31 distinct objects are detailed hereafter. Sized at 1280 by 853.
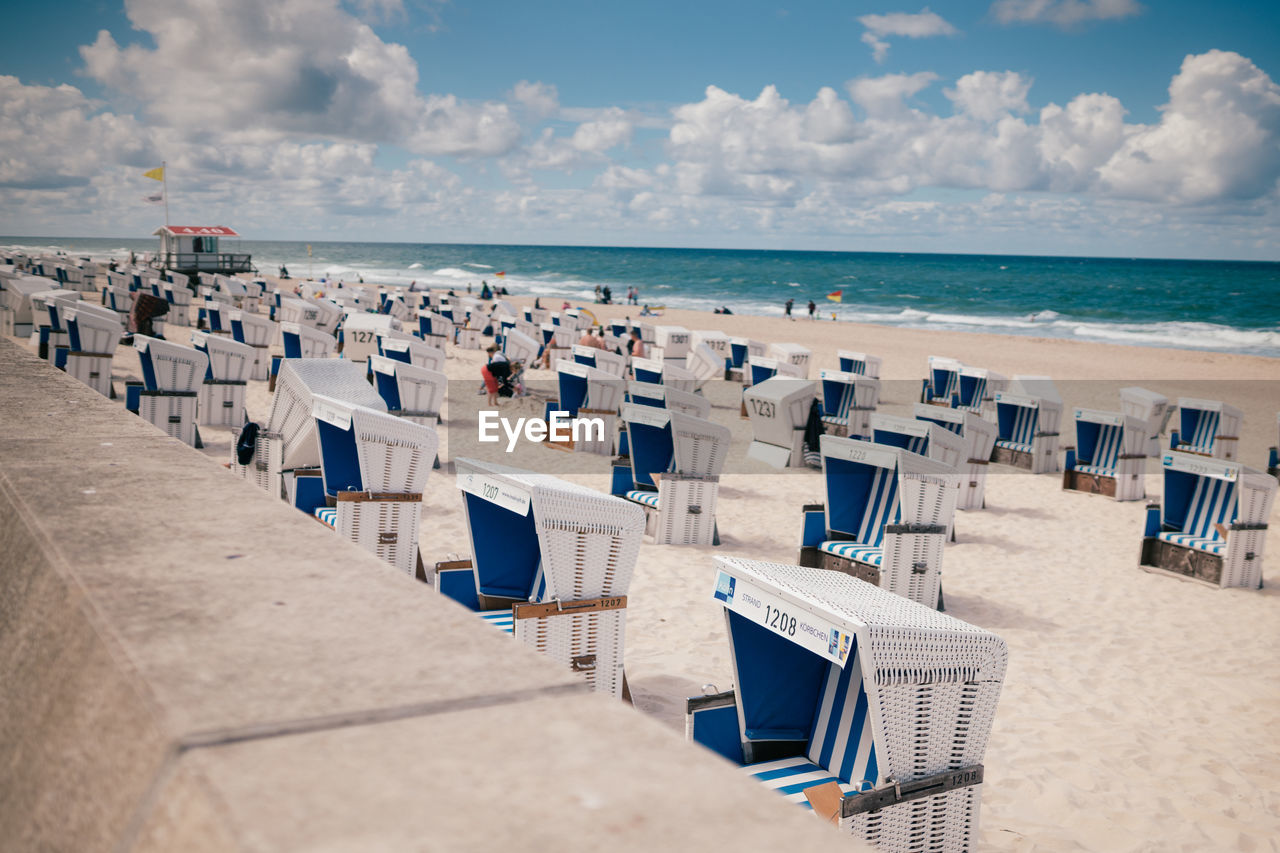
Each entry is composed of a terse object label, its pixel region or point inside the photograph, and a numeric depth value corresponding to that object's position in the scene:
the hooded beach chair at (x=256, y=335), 17.38
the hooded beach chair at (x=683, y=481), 9.01
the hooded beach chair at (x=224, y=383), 12.99
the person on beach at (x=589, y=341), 18.45
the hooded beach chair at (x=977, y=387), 17.23
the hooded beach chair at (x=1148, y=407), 14.42
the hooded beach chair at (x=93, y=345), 12.08
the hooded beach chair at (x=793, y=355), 19.28
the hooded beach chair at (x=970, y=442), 11.59
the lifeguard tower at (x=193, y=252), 51.66
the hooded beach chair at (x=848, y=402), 14.46
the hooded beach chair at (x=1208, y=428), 14.47
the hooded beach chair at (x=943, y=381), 17.98
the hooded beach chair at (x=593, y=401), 13.62
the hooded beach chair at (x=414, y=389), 11.70
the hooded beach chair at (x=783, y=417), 13.41
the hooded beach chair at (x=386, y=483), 5.69
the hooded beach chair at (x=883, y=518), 7.13
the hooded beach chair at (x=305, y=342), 15.82
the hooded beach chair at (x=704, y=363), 19.89
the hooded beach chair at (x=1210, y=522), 8.76
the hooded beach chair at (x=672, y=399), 11.44
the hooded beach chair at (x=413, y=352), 14.30
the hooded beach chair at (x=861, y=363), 18.23
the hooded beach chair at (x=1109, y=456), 12.60
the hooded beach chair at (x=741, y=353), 22.44
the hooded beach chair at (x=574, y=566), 4.36
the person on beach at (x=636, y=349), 20.61
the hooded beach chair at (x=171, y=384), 10.70
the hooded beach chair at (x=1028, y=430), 14.36
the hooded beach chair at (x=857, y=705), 3.15
